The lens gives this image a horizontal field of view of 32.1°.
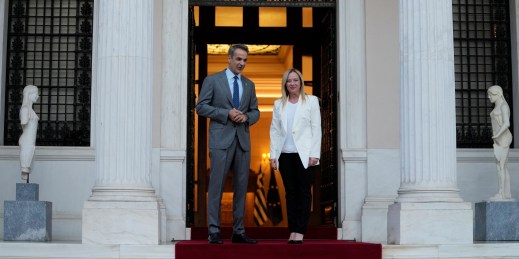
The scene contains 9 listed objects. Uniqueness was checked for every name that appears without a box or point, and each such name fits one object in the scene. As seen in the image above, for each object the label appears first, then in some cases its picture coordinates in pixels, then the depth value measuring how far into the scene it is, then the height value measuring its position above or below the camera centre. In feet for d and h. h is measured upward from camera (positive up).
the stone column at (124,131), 39.01 +1.79
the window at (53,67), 51.70 +6.04
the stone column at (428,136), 39.63 +1.59
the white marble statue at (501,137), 46.68 +1.79
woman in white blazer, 37.01 +1.06
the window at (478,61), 52.95 +6.55
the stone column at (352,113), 49.44 +3.24
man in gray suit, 36.96 +1.67
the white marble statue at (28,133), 45.52 +1.93
